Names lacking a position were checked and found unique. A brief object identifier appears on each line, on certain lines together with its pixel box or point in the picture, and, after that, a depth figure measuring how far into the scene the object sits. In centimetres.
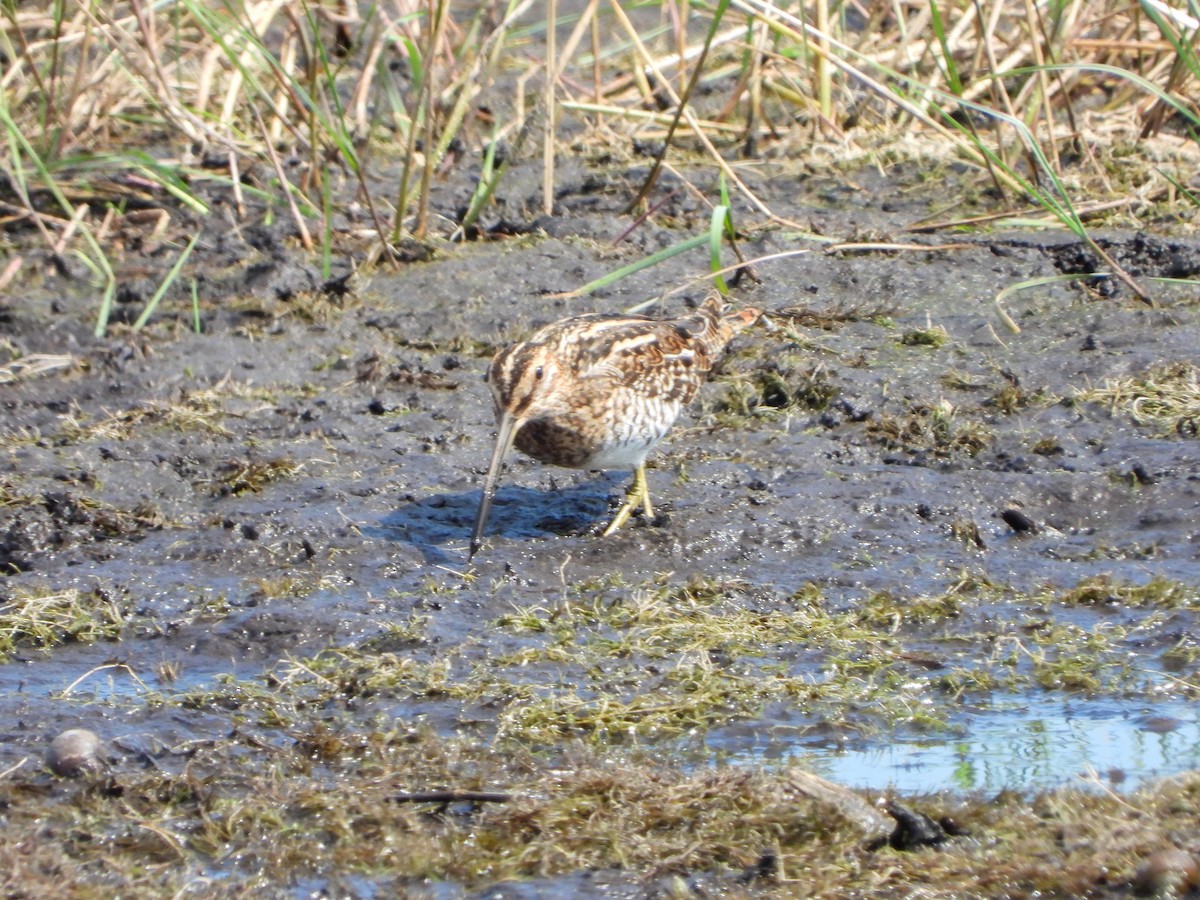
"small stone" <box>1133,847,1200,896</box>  697
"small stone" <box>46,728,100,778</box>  826
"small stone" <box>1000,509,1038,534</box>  1180
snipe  1154
